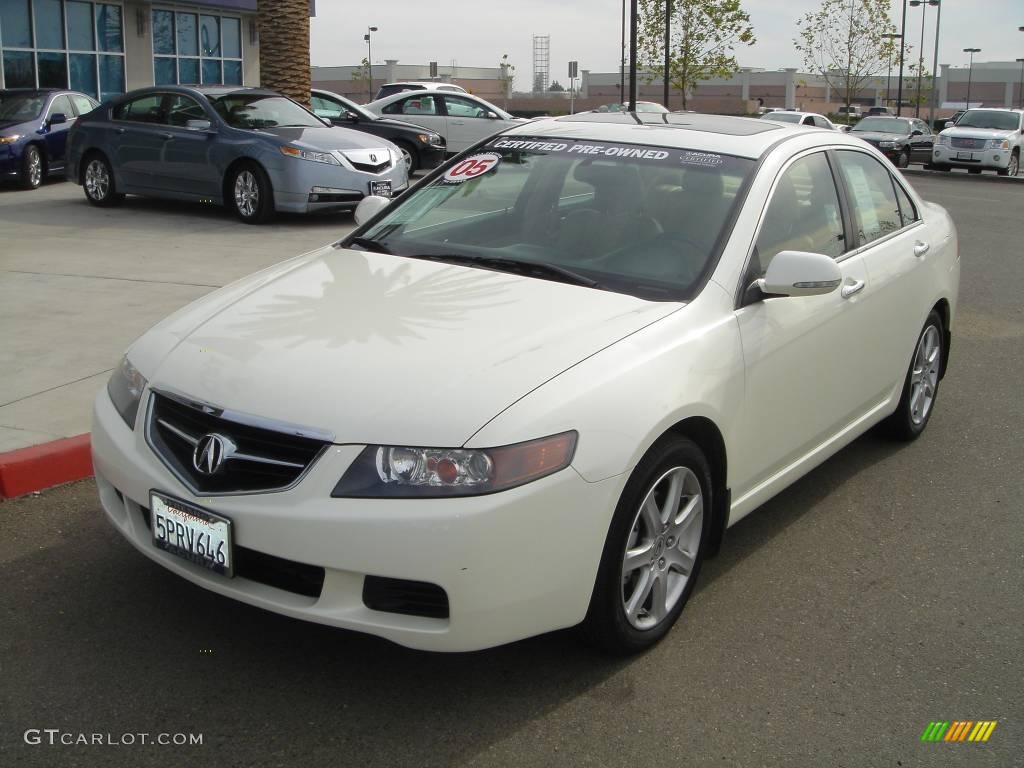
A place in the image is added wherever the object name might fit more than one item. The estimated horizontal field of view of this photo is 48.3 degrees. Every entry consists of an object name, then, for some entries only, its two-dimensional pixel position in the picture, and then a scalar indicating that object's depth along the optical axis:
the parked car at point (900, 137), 30.55
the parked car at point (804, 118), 27.73
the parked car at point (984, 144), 28.44
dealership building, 23.66
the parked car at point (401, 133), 18.59
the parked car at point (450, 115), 21.81
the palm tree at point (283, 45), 17.23
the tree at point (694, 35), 44.34
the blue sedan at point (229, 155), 13.09
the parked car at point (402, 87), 23.83
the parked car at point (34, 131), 16.52
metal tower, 153.75
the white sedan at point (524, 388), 3.05
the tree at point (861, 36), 57.75
